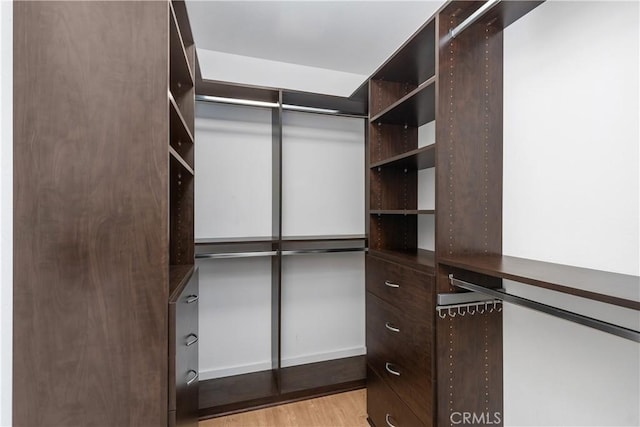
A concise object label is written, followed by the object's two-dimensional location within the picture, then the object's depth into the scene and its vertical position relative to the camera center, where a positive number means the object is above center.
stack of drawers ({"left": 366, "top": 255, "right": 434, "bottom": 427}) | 1.41 -0.68
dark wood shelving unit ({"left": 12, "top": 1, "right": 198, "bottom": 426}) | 0.96 +0.00
